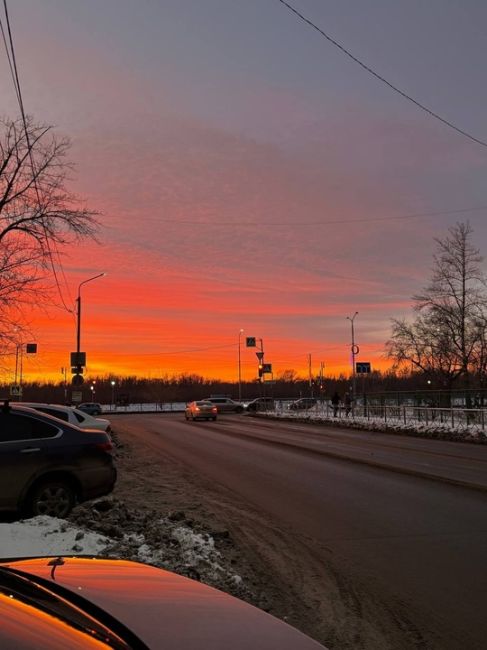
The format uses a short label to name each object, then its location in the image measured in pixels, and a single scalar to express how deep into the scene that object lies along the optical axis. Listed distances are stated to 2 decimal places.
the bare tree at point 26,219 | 19.80
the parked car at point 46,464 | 7.98
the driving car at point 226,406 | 60.82
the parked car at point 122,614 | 1.97
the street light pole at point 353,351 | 48.09
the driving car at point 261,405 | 59.20
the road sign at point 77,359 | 34.44
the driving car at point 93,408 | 64.83
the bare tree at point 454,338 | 43.31
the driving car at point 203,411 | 45.88
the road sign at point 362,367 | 38.40
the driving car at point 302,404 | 56.62
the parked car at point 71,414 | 12.78
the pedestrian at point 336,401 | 42.69
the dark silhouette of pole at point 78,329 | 36.56
